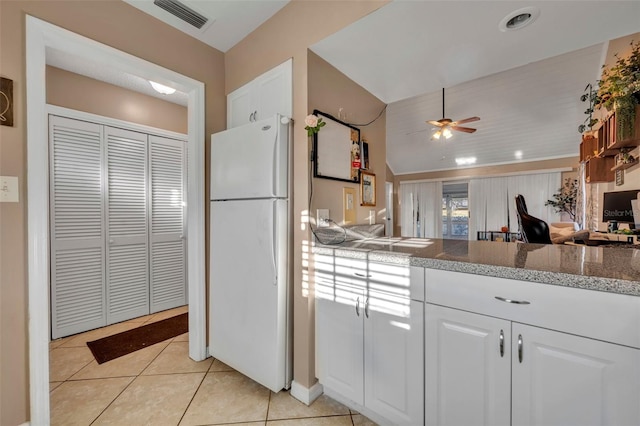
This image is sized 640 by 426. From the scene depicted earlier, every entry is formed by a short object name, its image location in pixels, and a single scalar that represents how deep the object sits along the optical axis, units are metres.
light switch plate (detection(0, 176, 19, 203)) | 1.38
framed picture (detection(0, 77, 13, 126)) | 1.38
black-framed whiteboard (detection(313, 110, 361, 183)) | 1.86
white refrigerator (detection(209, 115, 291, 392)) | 1.71
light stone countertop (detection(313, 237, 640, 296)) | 0.93
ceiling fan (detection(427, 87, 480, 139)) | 4.06
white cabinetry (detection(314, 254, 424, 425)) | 1.33
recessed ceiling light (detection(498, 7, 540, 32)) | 1.48
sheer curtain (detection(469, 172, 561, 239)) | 6.84
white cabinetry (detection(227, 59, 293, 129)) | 1.86
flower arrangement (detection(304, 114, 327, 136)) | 1.65
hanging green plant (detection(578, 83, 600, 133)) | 2.15
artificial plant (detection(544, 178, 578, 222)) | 6.31
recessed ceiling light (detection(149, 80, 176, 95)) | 2.35
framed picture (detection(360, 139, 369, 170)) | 2.30
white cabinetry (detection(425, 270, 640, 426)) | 0.90
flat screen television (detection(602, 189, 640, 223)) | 2.71
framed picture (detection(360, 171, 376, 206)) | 2.31
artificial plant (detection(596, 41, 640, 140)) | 1.74
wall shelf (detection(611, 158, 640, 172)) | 2.31
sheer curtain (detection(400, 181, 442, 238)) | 8.42
